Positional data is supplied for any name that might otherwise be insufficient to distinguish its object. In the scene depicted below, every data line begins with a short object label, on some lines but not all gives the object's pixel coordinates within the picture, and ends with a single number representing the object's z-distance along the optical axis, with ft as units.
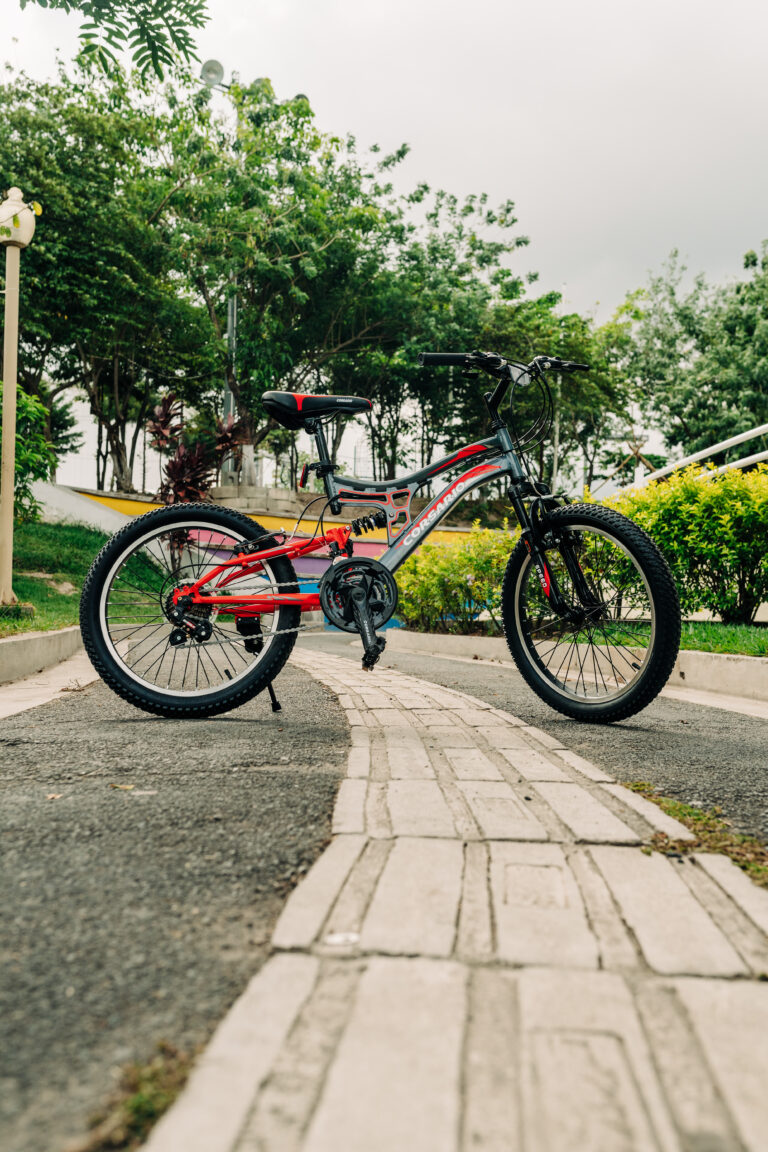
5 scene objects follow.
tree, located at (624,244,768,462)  90.12
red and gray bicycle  11.23
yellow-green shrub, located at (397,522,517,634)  30.40
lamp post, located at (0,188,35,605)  23.62
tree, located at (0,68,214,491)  65.05
